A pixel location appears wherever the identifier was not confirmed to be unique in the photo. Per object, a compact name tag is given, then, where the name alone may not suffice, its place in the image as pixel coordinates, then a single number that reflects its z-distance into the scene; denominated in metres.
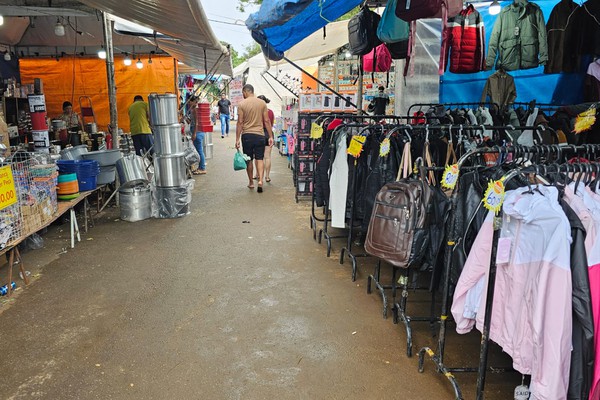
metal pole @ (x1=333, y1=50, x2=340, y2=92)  11.69
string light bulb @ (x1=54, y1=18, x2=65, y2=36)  10.36
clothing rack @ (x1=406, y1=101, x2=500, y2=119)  5.62
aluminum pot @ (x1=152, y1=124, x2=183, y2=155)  7.00
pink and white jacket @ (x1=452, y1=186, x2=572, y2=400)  2.14
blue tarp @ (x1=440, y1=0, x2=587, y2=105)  6.11
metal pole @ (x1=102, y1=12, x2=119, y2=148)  7.79
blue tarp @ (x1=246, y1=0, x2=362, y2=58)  4.70
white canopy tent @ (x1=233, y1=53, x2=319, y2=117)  18.52
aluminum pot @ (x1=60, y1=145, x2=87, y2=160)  6.68
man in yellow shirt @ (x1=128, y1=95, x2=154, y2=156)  9.76
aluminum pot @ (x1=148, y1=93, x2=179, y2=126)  6.89
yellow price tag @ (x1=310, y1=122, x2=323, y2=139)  5.80
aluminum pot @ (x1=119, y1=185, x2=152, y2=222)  7.11
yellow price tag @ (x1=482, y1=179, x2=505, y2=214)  2.33
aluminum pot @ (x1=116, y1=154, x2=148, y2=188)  7.16
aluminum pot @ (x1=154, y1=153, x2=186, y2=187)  7.08
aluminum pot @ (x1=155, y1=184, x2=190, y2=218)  7.28
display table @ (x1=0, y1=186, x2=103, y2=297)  4.41
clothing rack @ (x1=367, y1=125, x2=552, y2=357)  3.45
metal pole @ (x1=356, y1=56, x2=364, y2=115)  6.97
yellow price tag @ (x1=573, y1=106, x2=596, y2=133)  3.17
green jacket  5.11
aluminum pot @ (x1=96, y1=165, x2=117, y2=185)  6.90
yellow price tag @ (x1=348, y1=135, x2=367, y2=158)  4.34
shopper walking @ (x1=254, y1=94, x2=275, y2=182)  9.40
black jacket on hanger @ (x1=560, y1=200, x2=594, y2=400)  2.15
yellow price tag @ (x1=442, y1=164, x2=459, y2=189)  2.74
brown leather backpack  3.25
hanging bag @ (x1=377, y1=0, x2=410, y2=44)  5.30
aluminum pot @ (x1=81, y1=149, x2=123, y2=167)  6.84
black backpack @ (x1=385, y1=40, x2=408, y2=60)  5.95
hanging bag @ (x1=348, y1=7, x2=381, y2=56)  5.88
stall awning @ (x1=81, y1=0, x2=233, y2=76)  5.39
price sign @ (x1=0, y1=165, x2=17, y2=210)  4.13
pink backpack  7.30
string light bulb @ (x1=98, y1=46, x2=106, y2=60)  12.05
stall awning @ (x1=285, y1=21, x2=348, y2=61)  9.60
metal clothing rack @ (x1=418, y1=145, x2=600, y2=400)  2.43
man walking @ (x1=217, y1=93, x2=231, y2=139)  22.36
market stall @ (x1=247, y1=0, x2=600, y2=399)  2.19
